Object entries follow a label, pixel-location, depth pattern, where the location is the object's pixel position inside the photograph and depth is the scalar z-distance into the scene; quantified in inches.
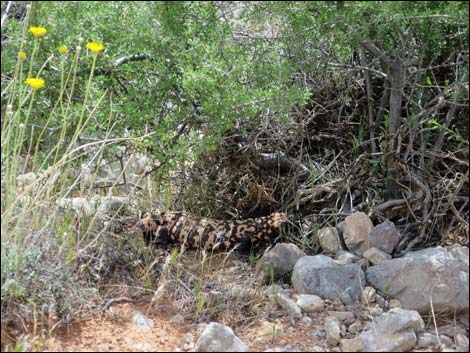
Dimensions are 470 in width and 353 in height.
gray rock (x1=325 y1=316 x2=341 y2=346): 138.8
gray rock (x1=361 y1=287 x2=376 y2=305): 151.8
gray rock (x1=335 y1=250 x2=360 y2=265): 166.6
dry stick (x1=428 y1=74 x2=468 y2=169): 159.6
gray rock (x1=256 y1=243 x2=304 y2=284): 168.7
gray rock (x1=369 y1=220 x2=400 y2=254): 170.2
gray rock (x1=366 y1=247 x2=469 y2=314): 146.1
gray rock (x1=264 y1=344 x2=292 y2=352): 134.1
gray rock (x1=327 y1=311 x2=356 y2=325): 145.6
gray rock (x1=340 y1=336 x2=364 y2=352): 133.0
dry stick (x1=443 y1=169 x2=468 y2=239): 158.8
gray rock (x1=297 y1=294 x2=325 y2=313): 151.3
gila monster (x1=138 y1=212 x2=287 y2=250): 189.8
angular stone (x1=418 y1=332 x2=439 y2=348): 135.3
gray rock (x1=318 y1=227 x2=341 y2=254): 175.5
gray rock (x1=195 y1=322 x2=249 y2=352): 129.3
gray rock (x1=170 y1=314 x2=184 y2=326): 143.5
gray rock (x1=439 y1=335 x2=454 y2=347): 136.5
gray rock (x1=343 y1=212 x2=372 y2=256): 171.6
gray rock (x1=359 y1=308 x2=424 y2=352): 132.1
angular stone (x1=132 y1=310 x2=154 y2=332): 139.2
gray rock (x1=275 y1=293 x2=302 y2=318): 149.6
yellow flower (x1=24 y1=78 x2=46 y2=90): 131.3
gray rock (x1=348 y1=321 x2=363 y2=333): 141.8
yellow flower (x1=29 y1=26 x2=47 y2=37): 136.4
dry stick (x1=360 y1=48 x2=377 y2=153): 186.5
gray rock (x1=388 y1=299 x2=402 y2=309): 150.2
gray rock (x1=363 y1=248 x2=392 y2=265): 165.6
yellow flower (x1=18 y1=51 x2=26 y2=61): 134.4
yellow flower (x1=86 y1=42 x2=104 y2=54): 137.5
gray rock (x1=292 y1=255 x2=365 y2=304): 154.7
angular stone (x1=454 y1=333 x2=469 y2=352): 133.6
